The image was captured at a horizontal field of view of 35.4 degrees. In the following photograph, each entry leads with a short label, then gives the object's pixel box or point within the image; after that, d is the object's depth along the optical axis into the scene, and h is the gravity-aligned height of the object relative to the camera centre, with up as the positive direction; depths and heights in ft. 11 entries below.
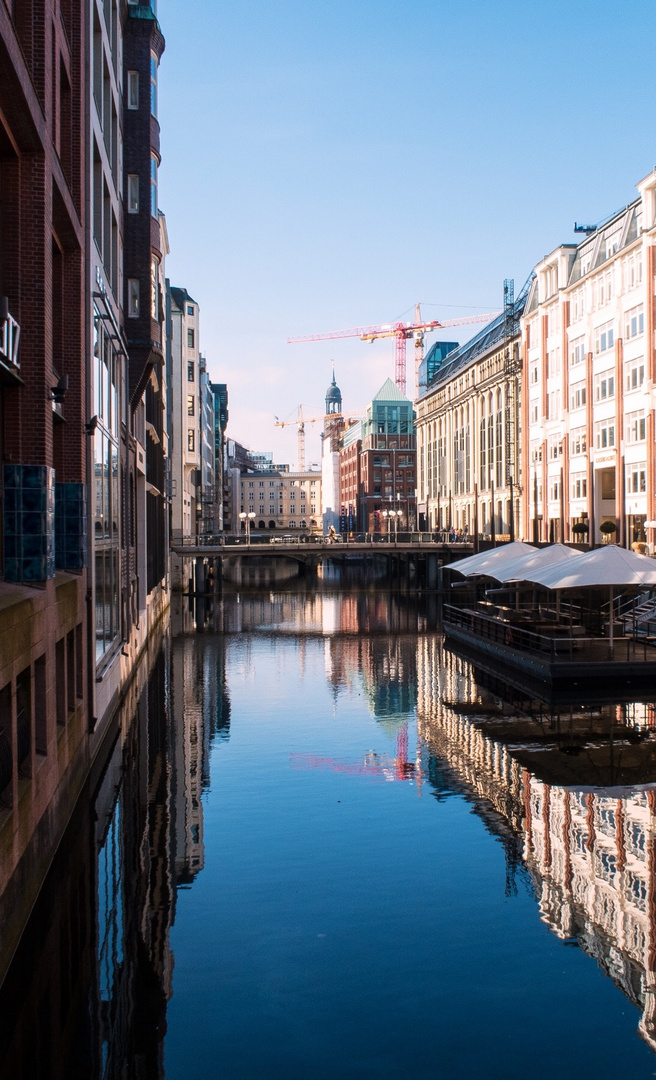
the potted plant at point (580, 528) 203.82 +1.00
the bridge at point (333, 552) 257.75 -5.97
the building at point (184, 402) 304.71 +42.80
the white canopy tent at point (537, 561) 136.05 -3.69
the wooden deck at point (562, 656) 105.81 -13.72
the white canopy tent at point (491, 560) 157.58 -3.98
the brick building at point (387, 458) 561.02 +43.32
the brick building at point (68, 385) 45.11 +10.60
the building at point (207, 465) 385.29 +32.11
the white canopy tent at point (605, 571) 109.19 -4.17
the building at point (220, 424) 556.51 +64.80
